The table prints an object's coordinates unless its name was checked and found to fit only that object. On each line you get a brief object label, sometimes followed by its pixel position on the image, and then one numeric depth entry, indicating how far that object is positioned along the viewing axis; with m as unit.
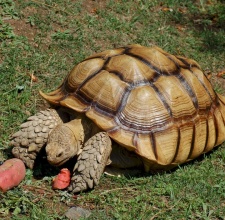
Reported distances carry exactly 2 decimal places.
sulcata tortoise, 8.16
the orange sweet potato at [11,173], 7.70
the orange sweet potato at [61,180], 8.09
